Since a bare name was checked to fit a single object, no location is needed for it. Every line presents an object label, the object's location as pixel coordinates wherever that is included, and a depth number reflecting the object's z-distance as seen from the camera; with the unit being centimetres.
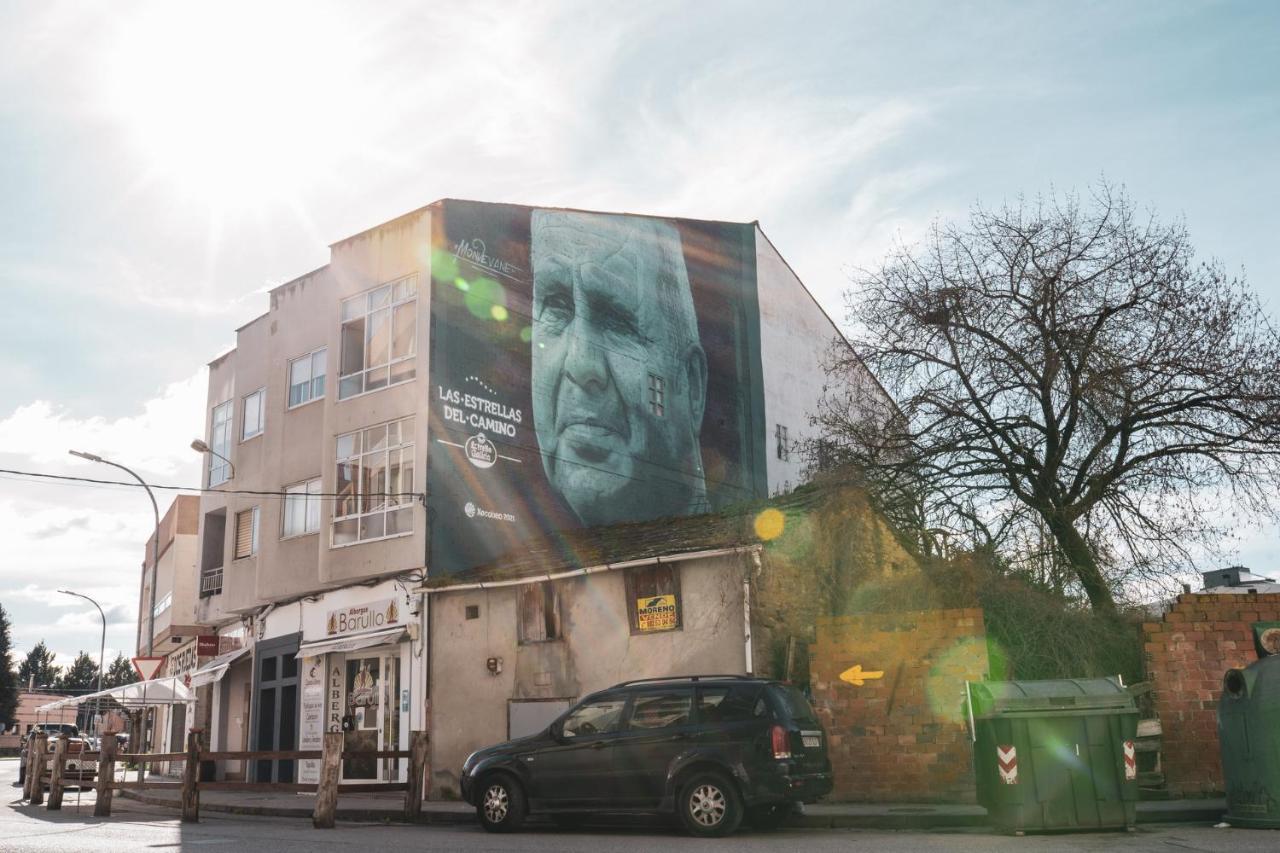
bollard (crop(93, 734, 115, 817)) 1772
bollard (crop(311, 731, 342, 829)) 1490
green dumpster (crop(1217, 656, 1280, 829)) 1088
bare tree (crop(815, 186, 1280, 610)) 1761
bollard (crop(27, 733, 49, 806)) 2181
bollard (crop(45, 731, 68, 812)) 1972
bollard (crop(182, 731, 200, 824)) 1658
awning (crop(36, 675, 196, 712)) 2627
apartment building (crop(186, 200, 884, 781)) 2423
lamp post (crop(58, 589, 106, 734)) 4934
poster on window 1914
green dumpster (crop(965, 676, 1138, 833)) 1115
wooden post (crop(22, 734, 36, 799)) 2253
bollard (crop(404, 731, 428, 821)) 1545
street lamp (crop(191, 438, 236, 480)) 2992
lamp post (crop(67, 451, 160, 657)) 2952
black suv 1213
